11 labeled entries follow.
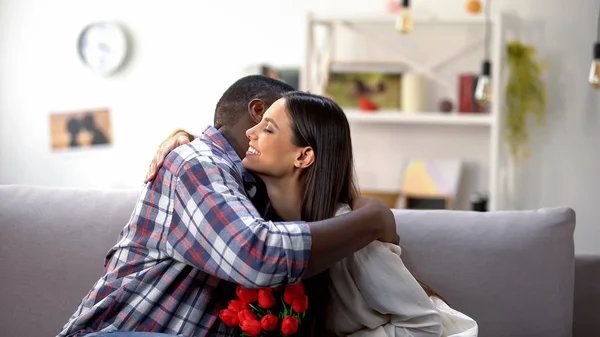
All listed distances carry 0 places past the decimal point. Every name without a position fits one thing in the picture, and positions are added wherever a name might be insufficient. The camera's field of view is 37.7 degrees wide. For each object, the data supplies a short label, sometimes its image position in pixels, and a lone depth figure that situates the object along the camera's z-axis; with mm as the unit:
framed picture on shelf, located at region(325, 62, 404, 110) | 4695
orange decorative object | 4602
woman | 1775
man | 1583
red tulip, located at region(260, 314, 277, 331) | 1721
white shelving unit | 4480
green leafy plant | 4594
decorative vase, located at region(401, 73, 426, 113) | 4598
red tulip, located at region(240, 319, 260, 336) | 1720
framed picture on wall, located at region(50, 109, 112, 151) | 5145
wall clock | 5031
